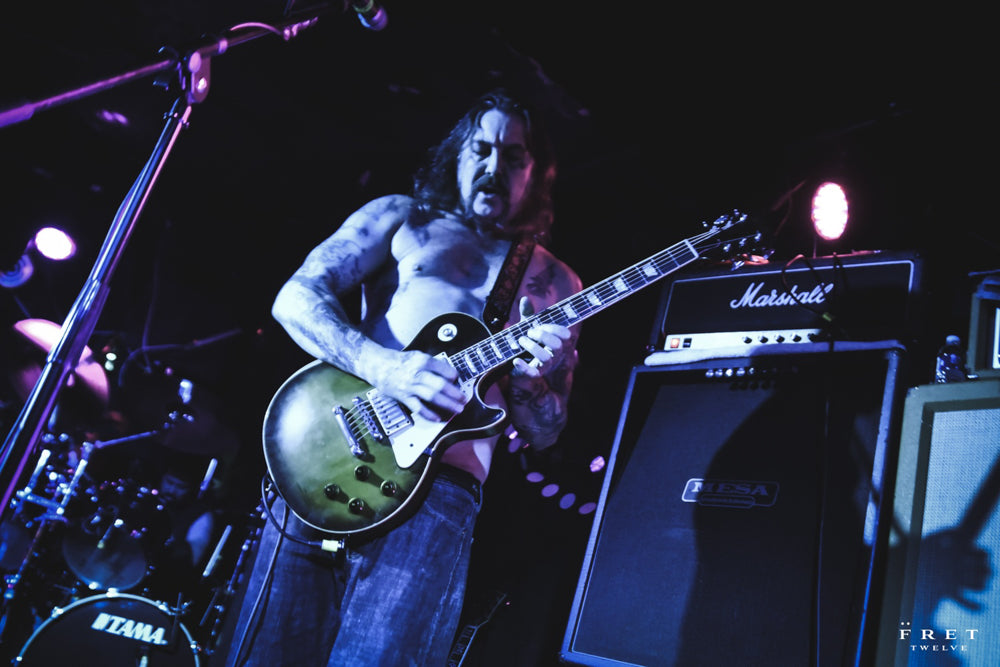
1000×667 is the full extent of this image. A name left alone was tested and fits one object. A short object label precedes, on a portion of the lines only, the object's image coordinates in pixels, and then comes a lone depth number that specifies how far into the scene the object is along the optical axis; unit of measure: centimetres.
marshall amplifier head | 194
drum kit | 351
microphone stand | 124
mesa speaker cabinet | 164
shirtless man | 174
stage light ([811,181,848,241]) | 226
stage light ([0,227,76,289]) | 513
